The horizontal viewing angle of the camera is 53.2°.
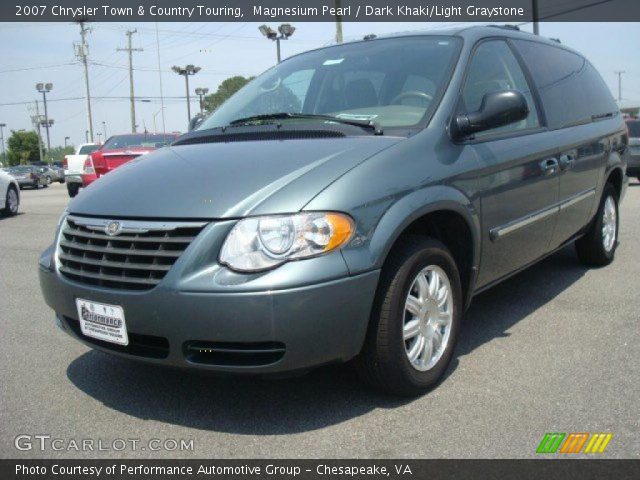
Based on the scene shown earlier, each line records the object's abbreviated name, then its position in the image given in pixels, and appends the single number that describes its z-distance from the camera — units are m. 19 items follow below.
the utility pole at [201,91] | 54.91
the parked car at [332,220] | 2.52
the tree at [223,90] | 69.31
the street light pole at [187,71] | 49.62
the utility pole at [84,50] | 47.95
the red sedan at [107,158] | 11.30
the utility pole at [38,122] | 81.74
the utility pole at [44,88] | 79.75
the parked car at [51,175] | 35.14
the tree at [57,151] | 172.57
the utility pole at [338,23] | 20.06
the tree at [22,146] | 87.38
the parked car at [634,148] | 13.62
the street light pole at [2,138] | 100.22
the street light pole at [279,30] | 28.09
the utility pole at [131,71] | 50.99
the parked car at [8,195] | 11.93
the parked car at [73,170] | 16.73
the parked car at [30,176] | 31.23
